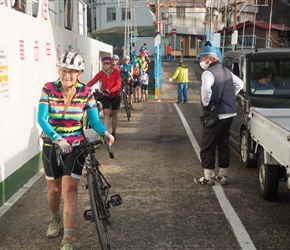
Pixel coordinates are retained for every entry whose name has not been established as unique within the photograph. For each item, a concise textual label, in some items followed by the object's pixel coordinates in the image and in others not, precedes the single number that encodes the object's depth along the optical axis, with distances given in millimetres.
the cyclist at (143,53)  17138
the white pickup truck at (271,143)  4285
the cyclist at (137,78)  16109
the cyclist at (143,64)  16652
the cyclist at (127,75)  14156
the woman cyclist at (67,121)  3822
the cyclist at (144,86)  16852
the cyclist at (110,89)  9172
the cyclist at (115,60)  10109
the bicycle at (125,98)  11961
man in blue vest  5816
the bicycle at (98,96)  9391
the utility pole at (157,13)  19903
